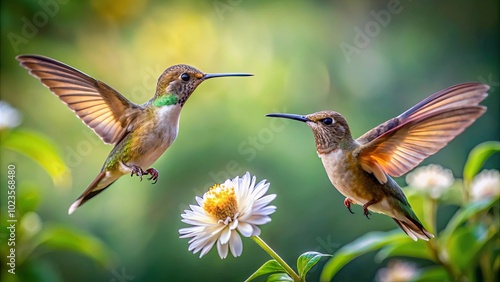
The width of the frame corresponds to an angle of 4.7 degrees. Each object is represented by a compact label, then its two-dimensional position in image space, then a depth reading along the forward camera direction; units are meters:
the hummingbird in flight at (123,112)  2.55
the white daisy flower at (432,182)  2.73
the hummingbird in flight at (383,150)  2.54
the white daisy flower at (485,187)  2.75
